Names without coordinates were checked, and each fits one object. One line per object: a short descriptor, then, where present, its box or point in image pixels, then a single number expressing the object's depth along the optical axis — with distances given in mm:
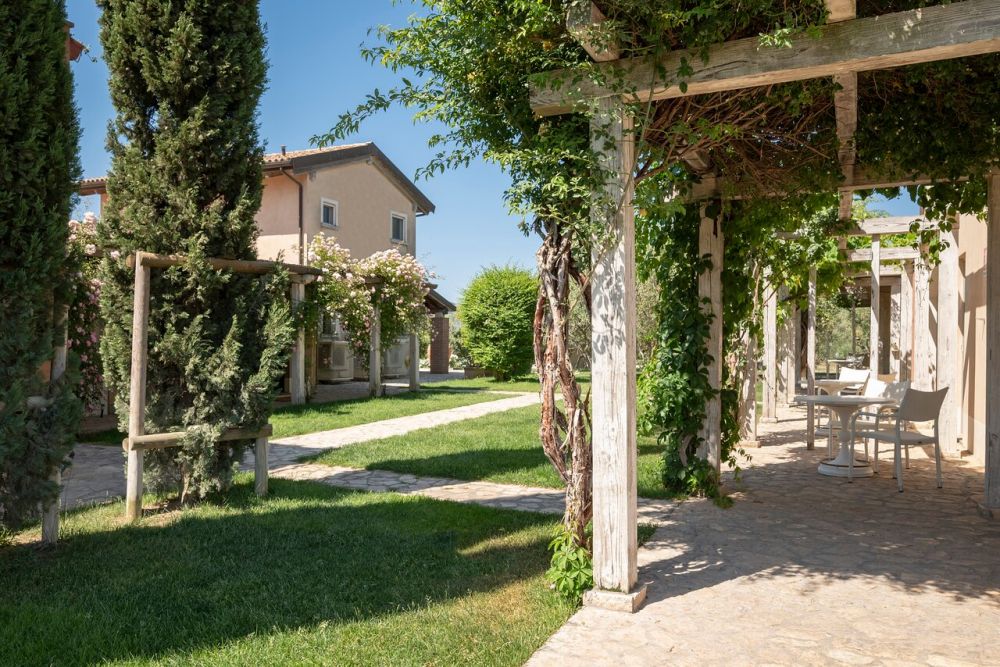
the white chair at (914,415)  6188
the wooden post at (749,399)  8539
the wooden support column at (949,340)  8453
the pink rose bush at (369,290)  13898
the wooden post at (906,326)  12320
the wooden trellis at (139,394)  5242
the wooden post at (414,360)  16500
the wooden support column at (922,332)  10492
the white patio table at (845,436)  6812
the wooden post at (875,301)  10472
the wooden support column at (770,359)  11250
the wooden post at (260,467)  5848
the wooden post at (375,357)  15062
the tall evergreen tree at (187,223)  5461
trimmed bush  20500
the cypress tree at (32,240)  3854
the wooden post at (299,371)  13383
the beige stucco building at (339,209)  16797
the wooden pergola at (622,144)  3076
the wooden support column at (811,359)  8438
